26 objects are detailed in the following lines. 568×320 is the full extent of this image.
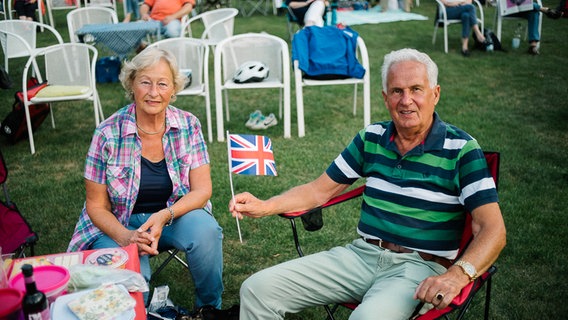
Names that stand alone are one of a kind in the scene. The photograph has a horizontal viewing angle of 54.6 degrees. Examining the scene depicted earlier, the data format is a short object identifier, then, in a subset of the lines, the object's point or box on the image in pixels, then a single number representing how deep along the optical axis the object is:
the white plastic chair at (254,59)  5.59
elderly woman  2.69
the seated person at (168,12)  8.38
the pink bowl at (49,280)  1.83
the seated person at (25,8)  11.68
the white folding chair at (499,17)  8.80
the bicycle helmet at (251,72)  5.55
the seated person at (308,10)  8.34
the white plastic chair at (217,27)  7.41
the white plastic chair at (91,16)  8.23
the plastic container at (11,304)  1.60
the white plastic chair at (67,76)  5.34
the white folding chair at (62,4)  12.37
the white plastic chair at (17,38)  6.93
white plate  1.75
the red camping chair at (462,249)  2.00
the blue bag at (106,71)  8.01
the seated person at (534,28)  8.72
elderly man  2.27
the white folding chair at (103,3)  10.85
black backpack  5.63
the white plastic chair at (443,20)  8.98
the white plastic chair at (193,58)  5.62
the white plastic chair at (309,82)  5.64
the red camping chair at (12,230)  2.76
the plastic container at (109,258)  2.10
